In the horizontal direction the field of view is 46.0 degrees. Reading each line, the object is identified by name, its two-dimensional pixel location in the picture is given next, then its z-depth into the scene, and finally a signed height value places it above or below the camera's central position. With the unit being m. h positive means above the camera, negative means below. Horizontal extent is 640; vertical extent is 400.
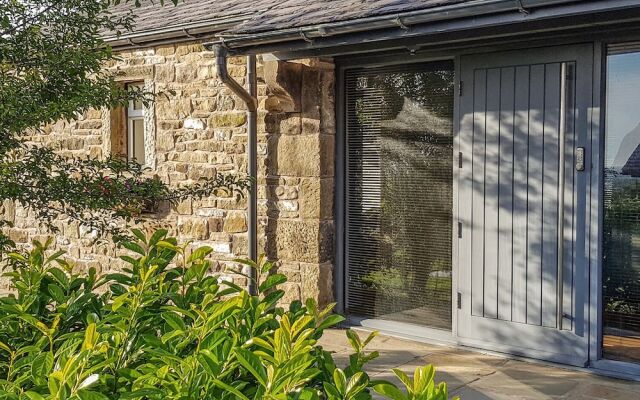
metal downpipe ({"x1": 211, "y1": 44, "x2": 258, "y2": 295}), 7.36 +0.37
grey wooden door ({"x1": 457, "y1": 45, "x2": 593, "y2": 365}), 5.70 -0.12
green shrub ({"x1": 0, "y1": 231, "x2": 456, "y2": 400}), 1.93 -0.47
